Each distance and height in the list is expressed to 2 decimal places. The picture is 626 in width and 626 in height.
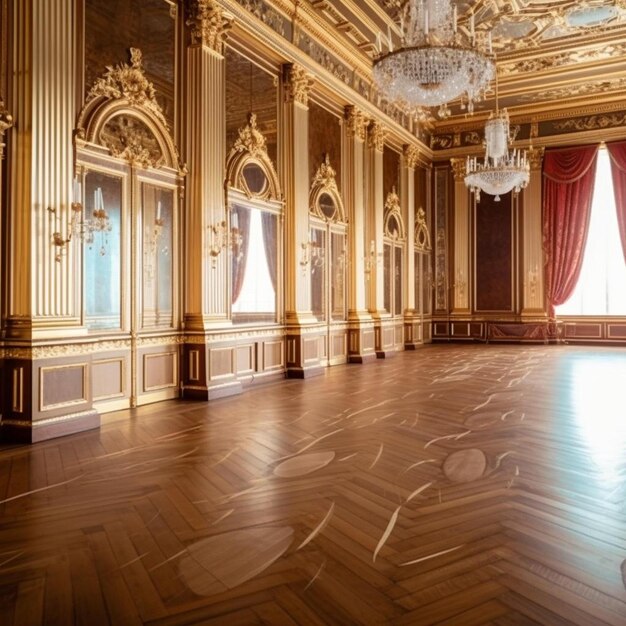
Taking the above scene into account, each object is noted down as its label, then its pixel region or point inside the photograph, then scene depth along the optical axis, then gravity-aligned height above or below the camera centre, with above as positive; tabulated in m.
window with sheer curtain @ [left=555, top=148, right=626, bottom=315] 12.30 +1.16
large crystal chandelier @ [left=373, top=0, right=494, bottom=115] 5.34 +2.38
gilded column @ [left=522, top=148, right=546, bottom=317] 12.73 +1.55
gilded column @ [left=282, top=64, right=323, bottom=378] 7.71 +1.26
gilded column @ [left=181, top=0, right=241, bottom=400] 5.95 +1.07
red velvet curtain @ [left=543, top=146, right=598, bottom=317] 12.34 +2.16
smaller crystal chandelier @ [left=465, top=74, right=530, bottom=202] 8.50 +2.28
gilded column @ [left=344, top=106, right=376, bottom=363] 9.50 +1.43
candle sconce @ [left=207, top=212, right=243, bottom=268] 6.12 +0.86
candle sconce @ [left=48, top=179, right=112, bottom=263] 4.38 +0.77
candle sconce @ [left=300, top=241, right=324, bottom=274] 7.98 +0.87
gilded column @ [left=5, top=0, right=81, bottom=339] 4.22 +1.04
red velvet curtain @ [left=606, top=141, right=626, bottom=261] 11.96 +2.75
